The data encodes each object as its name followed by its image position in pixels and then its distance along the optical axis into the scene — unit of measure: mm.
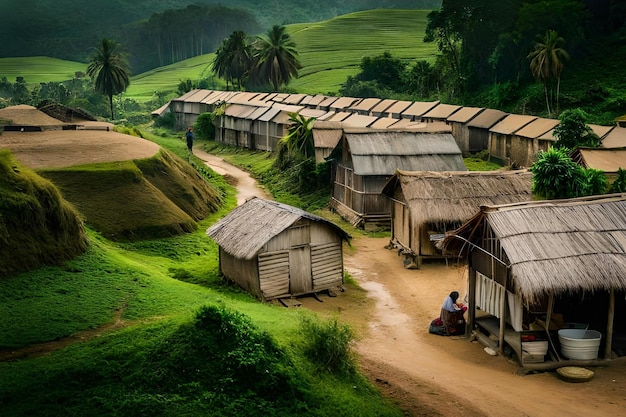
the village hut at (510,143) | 40969
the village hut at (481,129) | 45938
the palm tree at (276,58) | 76000
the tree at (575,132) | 34219
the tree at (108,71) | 69925
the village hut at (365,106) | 59494
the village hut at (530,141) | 38812
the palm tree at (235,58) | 81938
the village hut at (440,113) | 50094
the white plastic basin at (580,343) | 16859
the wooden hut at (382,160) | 33656
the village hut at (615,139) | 34844
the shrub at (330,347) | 15398
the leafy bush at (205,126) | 66438
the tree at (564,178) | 24094
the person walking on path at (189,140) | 49188
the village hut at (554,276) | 16344
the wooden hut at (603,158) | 29795
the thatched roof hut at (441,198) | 26844
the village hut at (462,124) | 47062
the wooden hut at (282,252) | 22500
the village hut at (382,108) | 57094
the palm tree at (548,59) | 48844
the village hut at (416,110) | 53097
